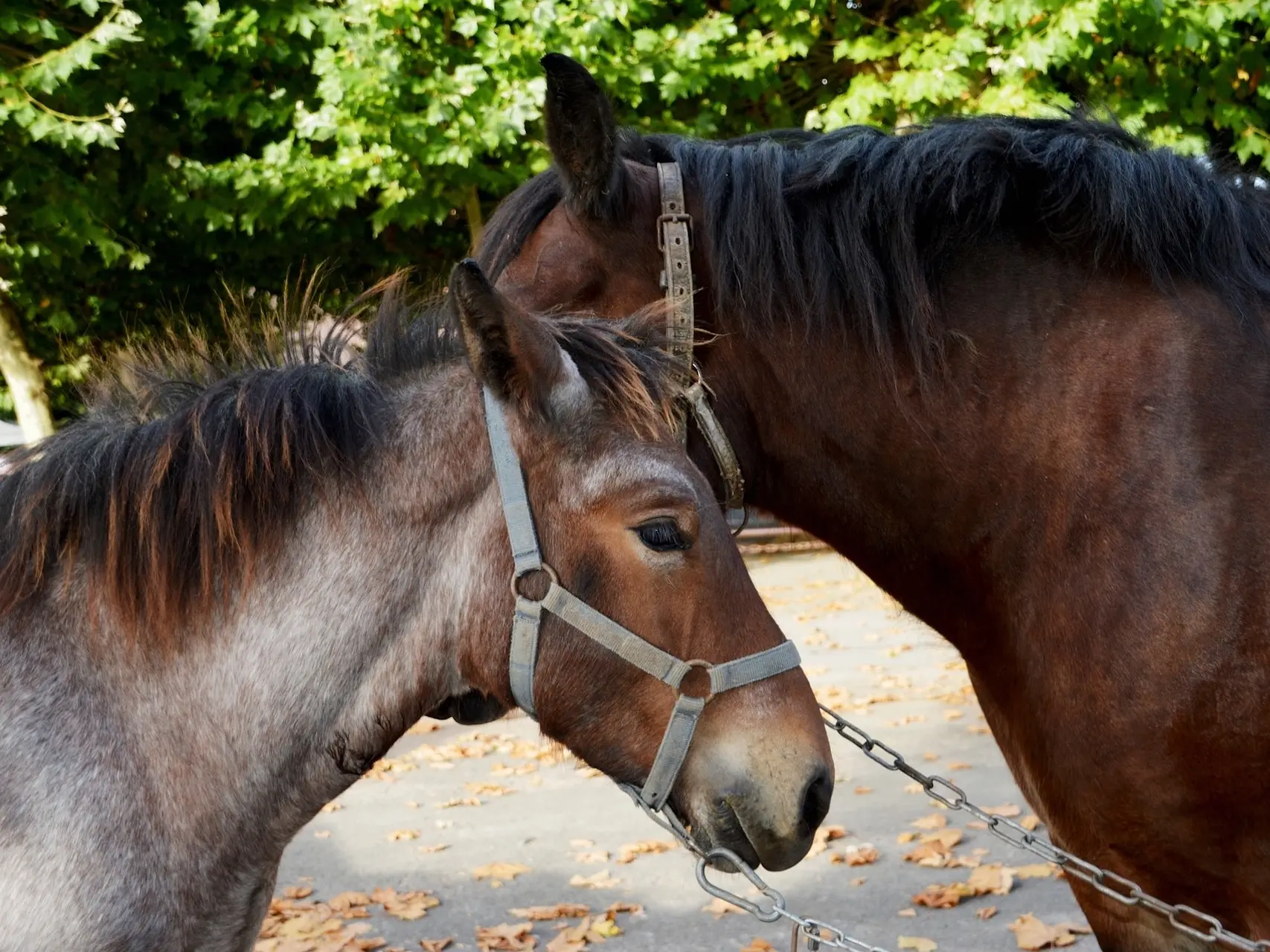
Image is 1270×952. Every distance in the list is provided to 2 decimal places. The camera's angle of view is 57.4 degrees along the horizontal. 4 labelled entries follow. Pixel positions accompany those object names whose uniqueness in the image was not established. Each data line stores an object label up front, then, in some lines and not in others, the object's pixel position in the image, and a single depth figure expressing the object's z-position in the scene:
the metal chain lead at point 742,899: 2.00
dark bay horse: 2.28
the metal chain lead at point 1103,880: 2.26
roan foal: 1.96
